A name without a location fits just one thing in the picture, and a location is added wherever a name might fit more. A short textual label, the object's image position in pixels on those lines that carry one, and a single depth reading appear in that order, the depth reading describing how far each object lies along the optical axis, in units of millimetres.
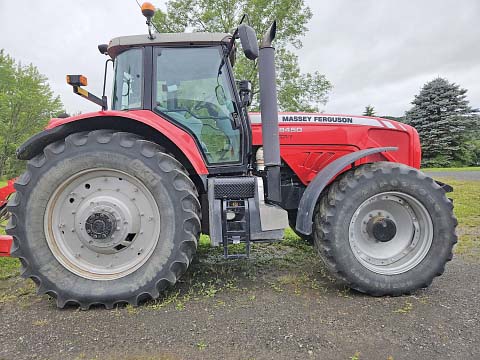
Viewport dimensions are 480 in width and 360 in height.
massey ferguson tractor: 2908
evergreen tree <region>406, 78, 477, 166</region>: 27328
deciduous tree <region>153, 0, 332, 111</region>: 17734
